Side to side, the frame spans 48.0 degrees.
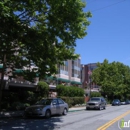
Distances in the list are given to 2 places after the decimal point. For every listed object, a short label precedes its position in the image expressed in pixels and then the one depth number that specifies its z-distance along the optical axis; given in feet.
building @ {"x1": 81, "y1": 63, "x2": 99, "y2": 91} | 193.83
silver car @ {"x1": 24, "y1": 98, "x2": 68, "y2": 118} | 37.26
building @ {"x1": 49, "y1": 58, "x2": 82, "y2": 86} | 111.41
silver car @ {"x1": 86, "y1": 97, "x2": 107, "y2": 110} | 62.71
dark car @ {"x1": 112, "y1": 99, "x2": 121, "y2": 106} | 109.04
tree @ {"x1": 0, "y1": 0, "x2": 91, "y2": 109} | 24.86
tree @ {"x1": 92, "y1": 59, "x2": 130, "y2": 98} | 127.38
